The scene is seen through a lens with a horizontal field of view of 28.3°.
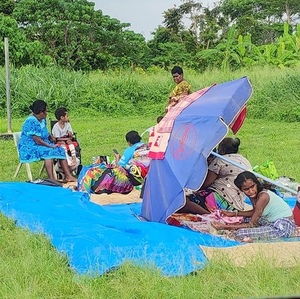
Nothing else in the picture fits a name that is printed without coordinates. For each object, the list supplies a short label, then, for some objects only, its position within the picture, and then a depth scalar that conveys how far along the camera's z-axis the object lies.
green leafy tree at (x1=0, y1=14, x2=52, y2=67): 22.00
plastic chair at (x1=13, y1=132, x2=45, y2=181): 8.24
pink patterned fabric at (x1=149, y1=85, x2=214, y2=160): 5.68
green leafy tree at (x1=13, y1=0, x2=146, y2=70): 27.37
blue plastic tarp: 4.28
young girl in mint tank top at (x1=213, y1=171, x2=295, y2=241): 5.19
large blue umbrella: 5.34
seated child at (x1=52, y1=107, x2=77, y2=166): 8.75
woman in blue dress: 8.32
